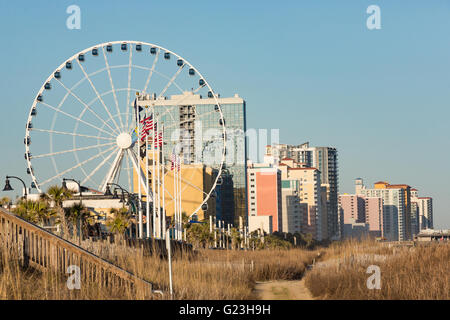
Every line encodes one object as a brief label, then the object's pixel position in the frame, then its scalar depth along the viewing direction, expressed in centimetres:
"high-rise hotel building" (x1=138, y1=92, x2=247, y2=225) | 16838
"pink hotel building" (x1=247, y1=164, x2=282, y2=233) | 19850
